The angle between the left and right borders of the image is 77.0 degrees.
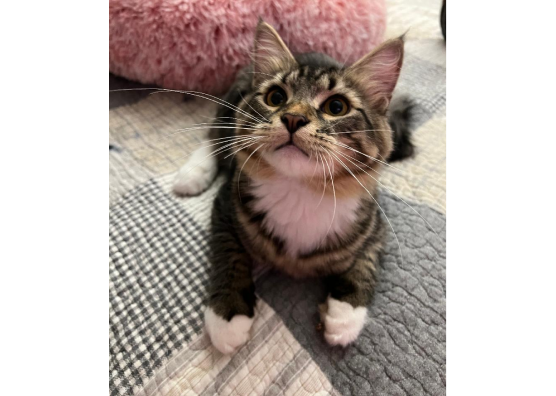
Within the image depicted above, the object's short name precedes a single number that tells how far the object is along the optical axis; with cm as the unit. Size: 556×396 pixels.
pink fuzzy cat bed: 36
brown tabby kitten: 22
